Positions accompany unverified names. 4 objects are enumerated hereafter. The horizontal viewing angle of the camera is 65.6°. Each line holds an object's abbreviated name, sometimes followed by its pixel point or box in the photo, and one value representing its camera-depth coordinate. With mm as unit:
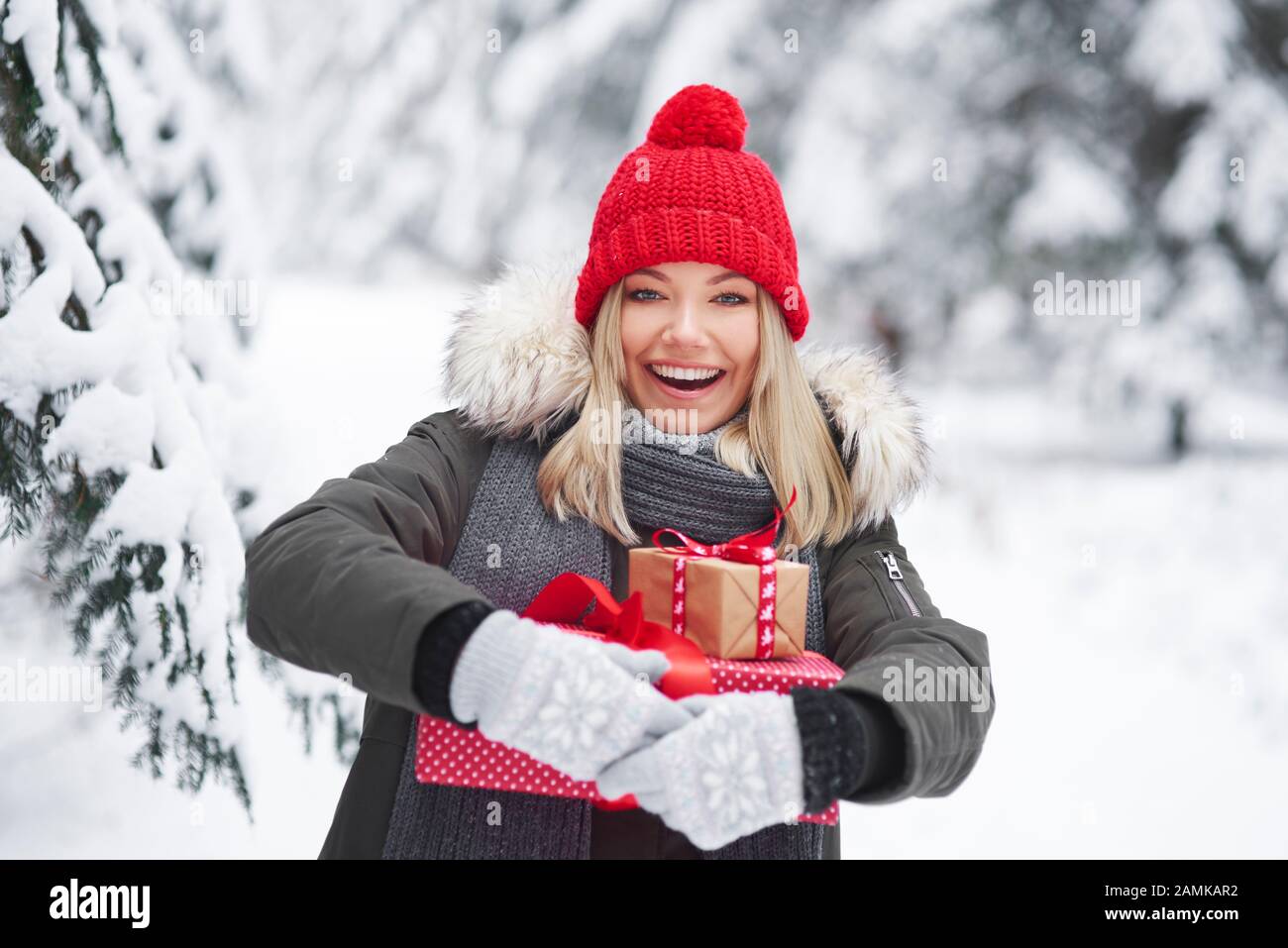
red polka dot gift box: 1062
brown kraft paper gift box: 1112
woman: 894
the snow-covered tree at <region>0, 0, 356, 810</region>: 1632
